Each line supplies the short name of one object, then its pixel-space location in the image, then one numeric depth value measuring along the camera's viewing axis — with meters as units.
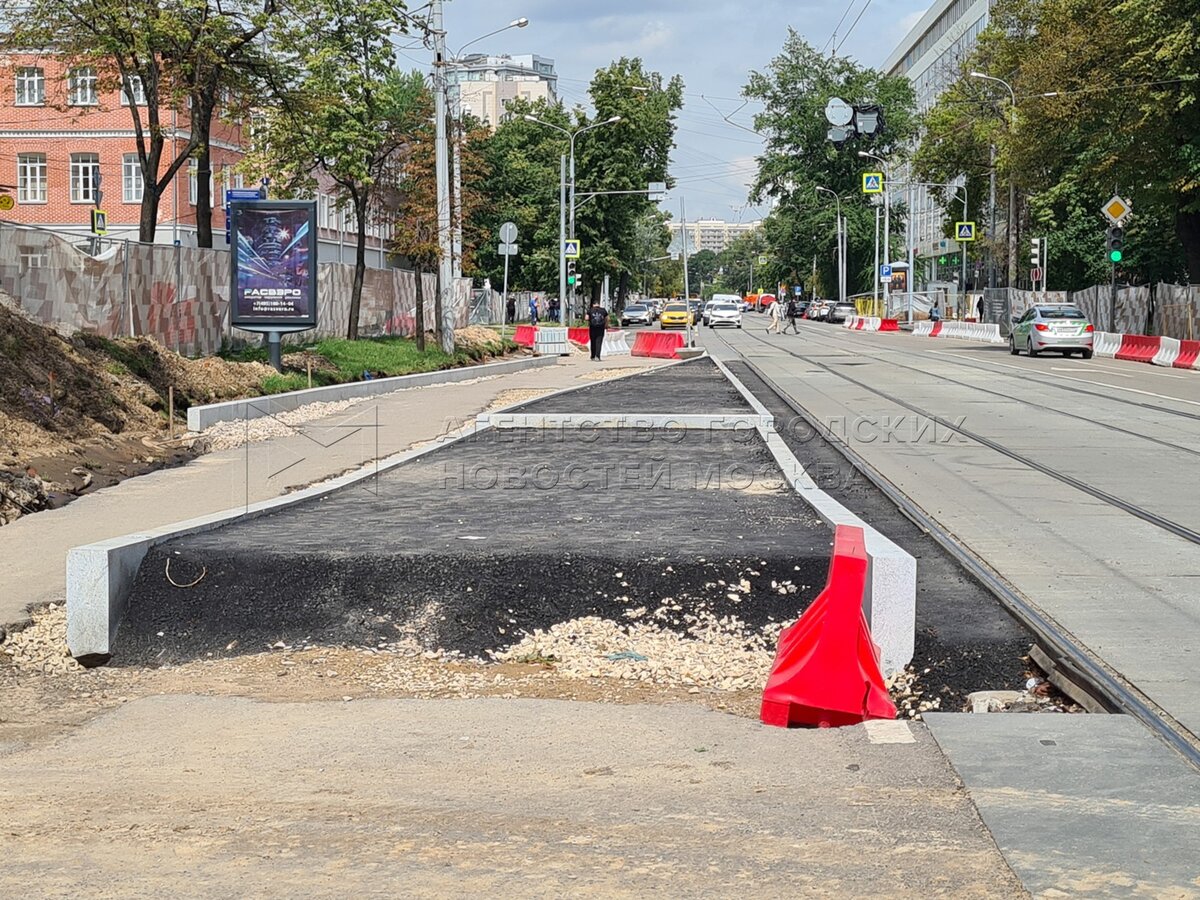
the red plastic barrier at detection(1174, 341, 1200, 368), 35.00
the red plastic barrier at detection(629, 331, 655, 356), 43.62
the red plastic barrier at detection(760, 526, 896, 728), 6.01
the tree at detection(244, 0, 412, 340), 28.55
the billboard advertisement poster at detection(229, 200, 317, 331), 24.36
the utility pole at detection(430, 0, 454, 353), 33.84
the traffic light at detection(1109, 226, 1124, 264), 41.22
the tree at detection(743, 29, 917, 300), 99.62
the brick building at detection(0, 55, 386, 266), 57.22
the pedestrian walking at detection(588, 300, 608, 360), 40.66
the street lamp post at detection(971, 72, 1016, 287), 56.60
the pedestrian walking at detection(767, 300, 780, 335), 65.06
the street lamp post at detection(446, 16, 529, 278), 36.22
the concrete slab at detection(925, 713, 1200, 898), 4.10
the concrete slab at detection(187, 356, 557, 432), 18.55
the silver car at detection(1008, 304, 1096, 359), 40.00
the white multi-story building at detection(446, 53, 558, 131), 169.90
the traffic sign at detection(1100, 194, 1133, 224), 41.06
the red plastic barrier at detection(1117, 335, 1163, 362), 38.22
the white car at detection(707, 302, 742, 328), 80.56
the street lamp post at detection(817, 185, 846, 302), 99.57
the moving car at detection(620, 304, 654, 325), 91.69
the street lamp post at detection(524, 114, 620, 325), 58.16
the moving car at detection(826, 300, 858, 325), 89.75
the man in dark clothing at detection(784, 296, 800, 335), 66.25
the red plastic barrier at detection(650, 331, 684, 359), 41.69
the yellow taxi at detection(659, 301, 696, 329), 80.31
